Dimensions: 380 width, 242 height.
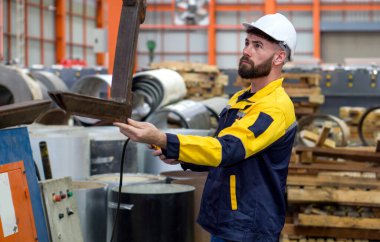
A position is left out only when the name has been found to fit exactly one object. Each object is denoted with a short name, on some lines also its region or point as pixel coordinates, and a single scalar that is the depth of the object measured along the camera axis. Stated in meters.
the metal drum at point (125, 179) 4.00
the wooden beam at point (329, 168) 5.30
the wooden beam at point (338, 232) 4.43
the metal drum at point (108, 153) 5.13
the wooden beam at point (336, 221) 4.40
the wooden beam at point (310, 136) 7.88
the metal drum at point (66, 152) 4.71
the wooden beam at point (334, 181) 4.66
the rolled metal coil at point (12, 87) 7.56
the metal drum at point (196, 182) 4.05
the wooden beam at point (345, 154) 5.59
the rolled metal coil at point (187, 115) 6.87
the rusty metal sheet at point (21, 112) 2.55
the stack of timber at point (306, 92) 11.39
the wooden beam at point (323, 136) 6.79
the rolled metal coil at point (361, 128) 9.22
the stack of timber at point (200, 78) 11.48
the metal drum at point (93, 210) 3.92
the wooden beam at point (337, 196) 4.48
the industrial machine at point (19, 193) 2.51
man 2.47
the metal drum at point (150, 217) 3.68
